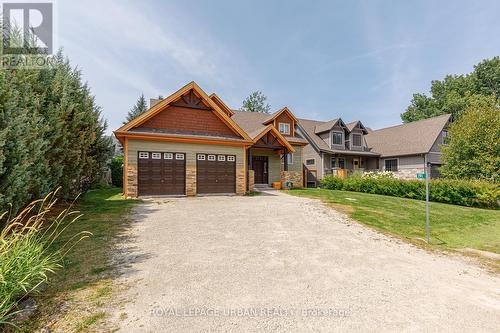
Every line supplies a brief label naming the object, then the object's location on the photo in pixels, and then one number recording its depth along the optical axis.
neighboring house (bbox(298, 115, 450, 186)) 24.80
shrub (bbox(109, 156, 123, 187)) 21.75
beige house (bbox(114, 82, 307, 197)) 13.08
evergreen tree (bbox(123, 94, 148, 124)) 37.59
